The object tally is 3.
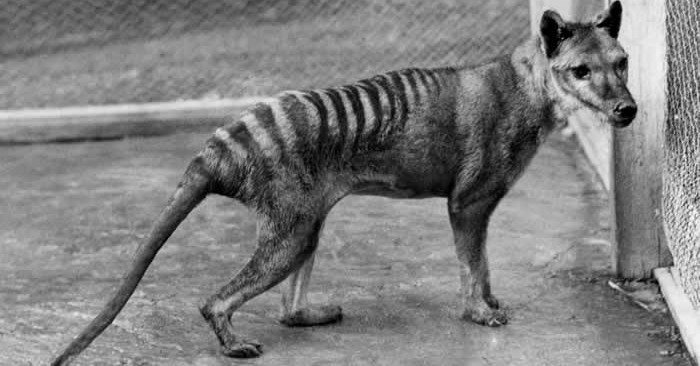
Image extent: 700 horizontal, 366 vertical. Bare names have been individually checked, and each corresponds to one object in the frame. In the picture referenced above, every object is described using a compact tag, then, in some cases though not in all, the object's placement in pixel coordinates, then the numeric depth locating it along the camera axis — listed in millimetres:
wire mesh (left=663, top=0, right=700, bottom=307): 5473
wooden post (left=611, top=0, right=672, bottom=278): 6027
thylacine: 5469
